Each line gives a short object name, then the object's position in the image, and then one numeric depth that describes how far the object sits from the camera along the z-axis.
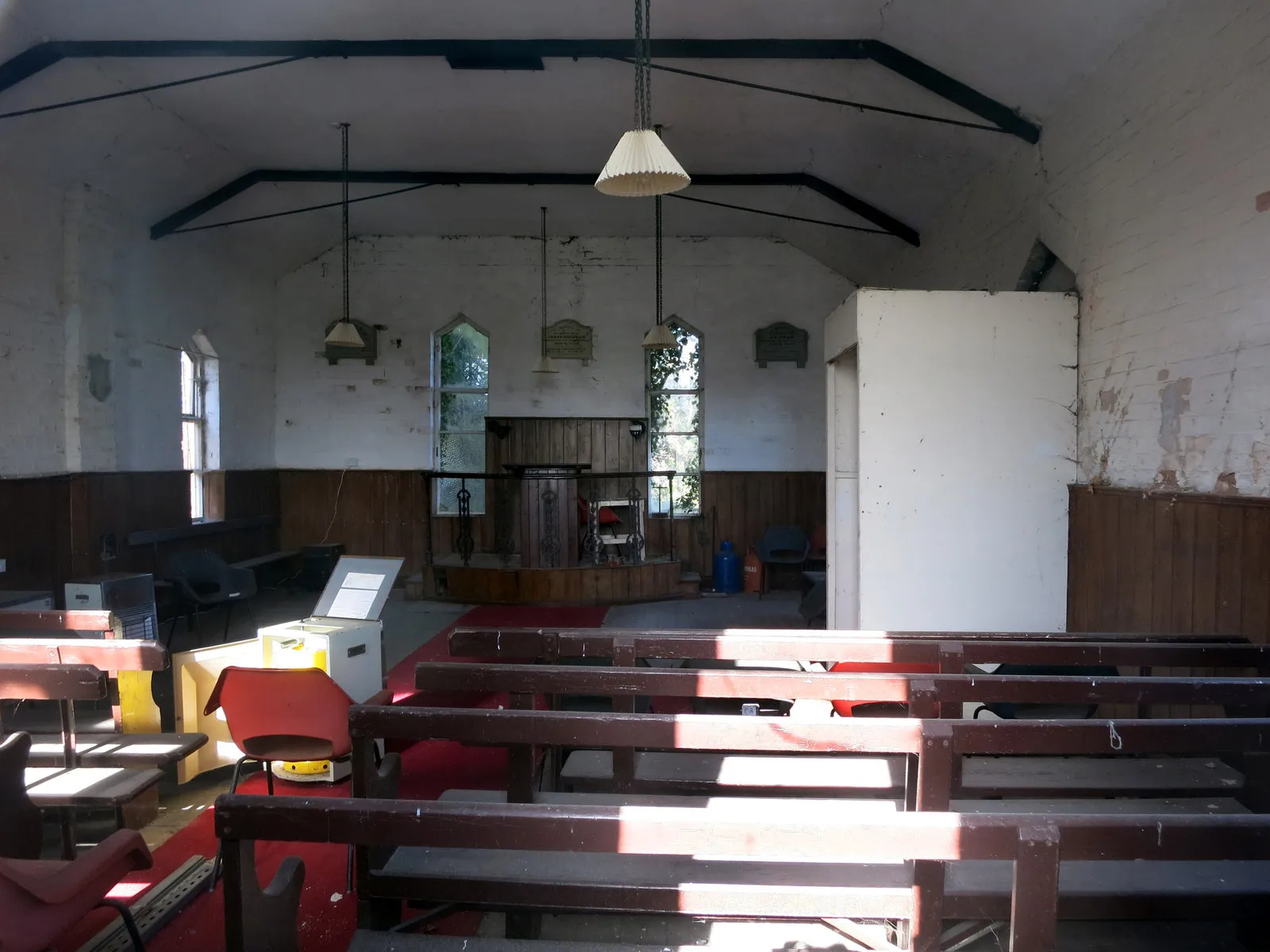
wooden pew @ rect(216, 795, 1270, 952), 1.32
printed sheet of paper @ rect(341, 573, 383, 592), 4.21
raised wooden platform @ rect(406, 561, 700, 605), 8.27
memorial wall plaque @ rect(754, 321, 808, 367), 9.84
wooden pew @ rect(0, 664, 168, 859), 2.62
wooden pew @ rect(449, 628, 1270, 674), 2.77
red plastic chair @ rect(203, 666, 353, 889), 2.86
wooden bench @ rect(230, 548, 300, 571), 8.53
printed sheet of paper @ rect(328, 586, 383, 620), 4.12
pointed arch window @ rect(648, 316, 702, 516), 10.03
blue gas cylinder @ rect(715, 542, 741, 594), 9.22
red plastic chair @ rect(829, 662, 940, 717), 3.28
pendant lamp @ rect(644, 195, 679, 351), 8.20
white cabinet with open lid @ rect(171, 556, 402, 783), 3.75
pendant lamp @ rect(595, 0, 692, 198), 3.34
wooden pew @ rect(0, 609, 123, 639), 3.39
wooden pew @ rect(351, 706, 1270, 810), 1.78
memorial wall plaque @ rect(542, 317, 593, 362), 9.95
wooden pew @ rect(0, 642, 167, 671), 2.84
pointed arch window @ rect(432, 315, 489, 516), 10.18
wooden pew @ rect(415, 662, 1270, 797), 2.29
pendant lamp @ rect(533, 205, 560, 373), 9.14
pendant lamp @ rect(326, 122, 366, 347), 7.45
